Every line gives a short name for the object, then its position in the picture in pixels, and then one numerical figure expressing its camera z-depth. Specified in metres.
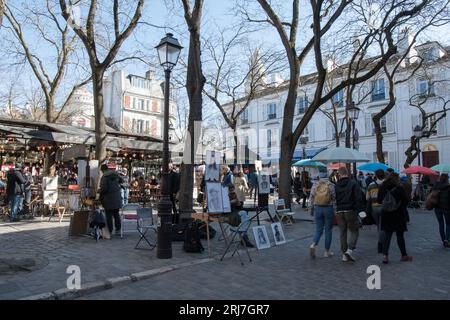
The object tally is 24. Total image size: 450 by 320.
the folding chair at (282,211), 11.80
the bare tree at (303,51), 11.89
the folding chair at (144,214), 8.37
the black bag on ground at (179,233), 8.80
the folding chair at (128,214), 9.48
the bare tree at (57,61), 17.67
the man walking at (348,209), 6.87
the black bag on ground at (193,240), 7.55
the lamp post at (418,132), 19.88
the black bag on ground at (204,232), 9.04
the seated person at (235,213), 7.55
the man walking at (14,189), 11.44
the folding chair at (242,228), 7.04
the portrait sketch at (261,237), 7.74
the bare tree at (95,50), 13.12
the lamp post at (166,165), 6.95
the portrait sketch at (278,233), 8.57
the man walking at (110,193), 9.09
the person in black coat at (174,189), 10.59
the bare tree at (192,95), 9.52
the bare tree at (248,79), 24.12
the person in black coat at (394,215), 6.80
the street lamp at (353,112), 16.52
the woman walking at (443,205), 8.23
